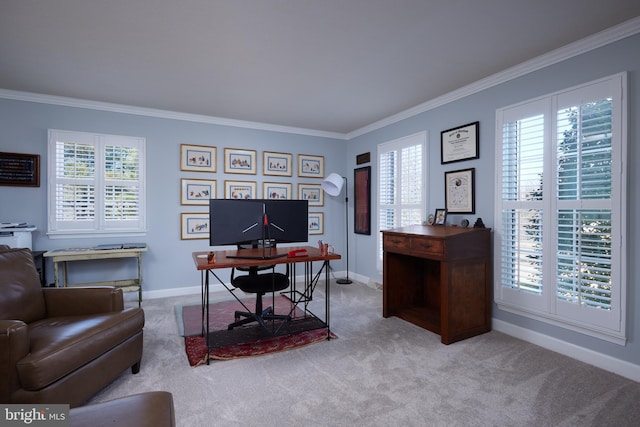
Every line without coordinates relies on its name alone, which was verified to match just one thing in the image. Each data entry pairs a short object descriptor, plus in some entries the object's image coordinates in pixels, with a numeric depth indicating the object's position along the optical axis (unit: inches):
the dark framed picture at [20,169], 139.0
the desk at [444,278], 110.3
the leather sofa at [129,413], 43.1
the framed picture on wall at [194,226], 171.9
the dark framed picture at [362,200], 197.0
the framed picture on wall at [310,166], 203.5
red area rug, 103.0
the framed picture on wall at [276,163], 192.2
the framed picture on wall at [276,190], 192.4
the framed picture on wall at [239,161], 182.1
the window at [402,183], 157.2
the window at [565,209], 90.0
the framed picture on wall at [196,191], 172.1
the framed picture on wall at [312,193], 203.8
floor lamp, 192.9
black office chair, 110.9
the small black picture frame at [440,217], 141.0
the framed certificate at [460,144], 130.4
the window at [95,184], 147.7
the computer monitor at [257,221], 105.7
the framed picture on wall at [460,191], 131.7
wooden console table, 134.7
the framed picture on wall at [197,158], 171.6
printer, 127.0
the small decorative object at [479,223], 123.3
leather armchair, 63.4
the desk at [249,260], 95.7
